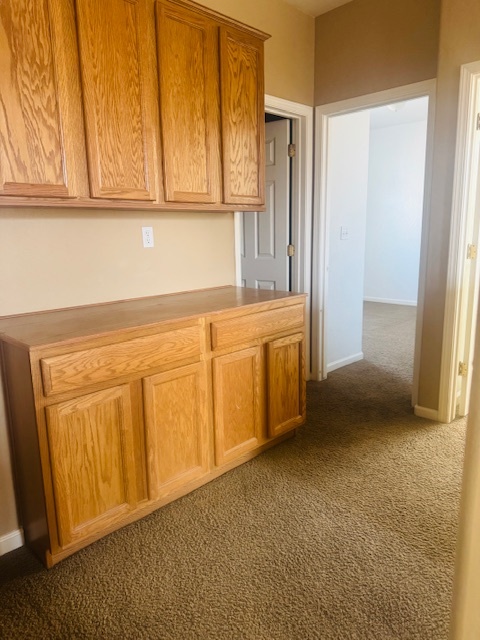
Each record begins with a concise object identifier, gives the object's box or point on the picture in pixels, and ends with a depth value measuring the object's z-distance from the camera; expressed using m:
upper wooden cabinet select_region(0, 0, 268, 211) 1.66
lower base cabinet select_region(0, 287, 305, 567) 1.66
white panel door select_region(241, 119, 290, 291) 3.51
